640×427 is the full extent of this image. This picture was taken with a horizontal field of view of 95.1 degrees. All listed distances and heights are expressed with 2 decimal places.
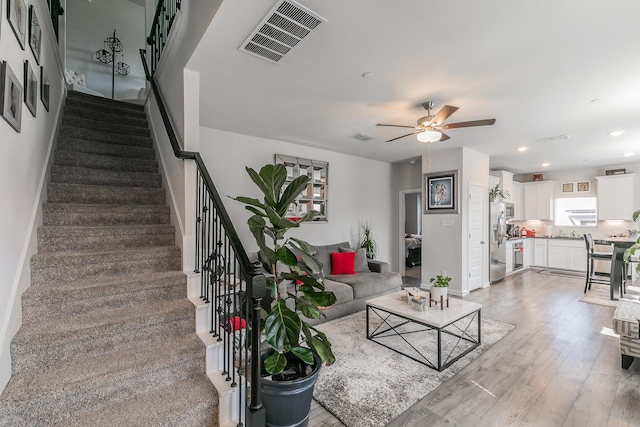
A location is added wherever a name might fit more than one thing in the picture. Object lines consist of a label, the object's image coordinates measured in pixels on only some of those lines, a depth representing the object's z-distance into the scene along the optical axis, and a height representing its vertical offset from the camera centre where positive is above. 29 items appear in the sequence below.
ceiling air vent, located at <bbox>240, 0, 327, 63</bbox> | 1.85 +1.29
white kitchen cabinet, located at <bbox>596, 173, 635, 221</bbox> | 6.62 +0.50
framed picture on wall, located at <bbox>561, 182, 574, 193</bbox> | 7.66 +0.81
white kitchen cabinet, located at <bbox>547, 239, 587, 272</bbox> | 7.12 -0.92
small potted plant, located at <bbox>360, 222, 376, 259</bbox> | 6.09 -0.54
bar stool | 5.28 -0.72
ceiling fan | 3.07 +1.01
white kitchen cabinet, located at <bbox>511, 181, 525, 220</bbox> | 8.04 +0.48
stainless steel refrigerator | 5.95 -0.51
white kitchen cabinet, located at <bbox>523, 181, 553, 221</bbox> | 7.90 +0.48
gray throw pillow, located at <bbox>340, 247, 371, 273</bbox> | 5.11 -0.80
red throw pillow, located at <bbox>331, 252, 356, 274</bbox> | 4.82 -0.78
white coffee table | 2.81 -1.36
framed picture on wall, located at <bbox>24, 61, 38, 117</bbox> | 1.96 +0.88
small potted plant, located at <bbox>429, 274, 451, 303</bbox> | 3.12 -0.78
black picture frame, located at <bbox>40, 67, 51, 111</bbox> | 2.42 +1.08
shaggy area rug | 2.12 -1.40
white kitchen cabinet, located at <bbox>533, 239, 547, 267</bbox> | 7.74 -0.94
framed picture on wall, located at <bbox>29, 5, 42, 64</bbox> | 2.10 +1.36
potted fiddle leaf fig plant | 1.65 -0.61
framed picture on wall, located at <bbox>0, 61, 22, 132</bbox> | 1.50 +0.64
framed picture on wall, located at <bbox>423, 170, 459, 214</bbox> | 5.34 +0.47
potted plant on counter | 2.76 -0.30
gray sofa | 4.04 -0.99
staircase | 1.54 -0.68
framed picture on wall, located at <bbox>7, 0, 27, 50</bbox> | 1.67 +1.19
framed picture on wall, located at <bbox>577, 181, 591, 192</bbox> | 7.38 +0.81
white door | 5.43 -0.33
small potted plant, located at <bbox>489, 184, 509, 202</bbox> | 6.31 +0.53
